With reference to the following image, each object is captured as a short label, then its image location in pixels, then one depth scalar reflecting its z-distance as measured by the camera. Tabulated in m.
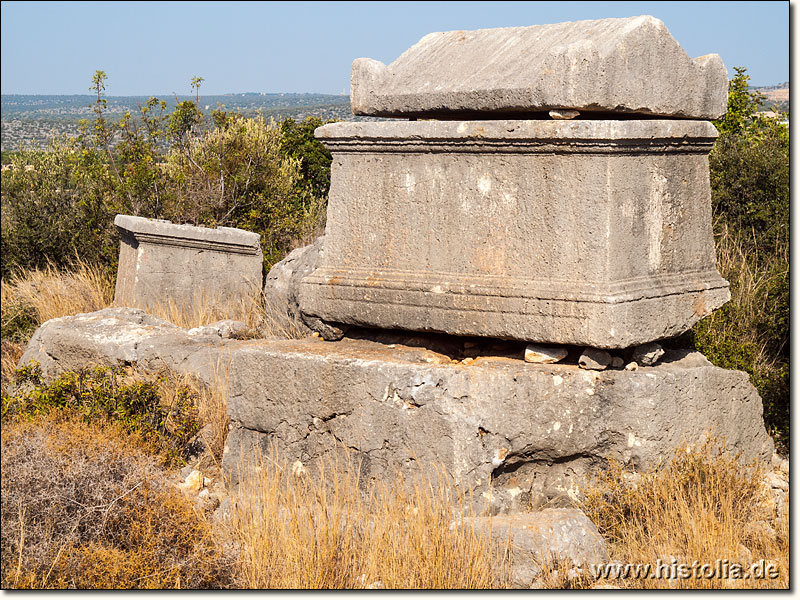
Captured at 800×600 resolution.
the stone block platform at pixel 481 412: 8.28
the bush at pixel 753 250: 10.93
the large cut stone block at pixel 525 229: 8.12
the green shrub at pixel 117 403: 9.20
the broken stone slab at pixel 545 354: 8.62
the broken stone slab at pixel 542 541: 7.51
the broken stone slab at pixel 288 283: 12.70
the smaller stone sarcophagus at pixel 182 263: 15.04
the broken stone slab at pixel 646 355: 8.68
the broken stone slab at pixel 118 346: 11.07
